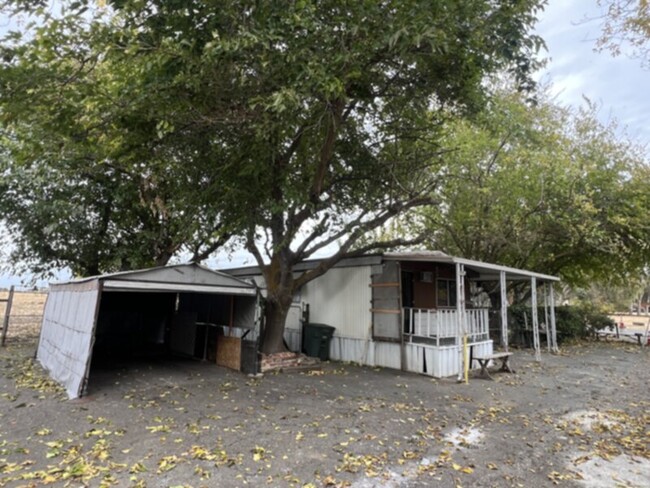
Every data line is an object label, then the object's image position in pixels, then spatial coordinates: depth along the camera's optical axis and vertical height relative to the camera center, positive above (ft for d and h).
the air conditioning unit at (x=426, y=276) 38.17 +3.81
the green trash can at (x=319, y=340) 37.45 -2.63
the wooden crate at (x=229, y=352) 31.81 -3.58
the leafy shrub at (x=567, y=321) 54.95 +0.05
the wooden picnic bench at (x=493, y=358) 31.19 -3.52
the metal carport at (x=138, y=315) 24.12 -0.83
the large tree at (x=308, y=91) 17.67 +12.07
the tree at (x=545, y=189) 46.03 +15.61
